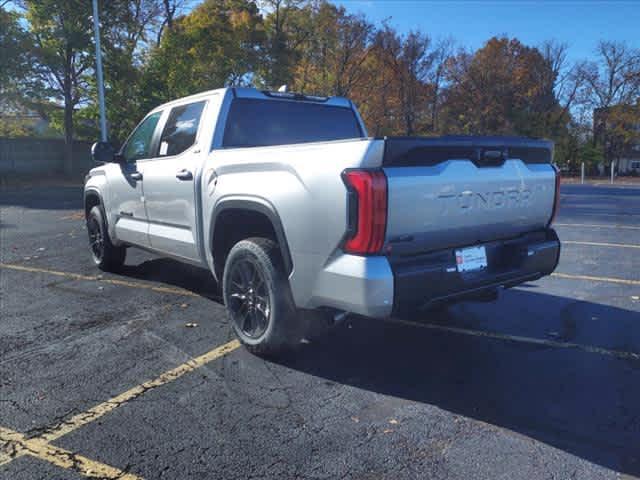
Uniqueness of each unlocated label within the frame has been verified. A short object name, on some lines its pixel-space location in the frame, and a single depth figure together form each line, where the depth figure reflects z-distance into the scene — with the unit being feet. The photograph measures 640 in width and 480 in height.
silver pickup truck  10.03
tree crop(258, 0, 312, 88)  100.58
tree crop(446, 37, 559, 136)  142.72
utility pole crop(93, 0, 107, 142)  70.21
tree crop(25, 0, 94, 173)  77.51
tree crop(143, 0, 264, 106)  85.76
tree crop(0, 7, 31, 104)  75.87
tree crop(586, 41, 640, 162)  146.51
